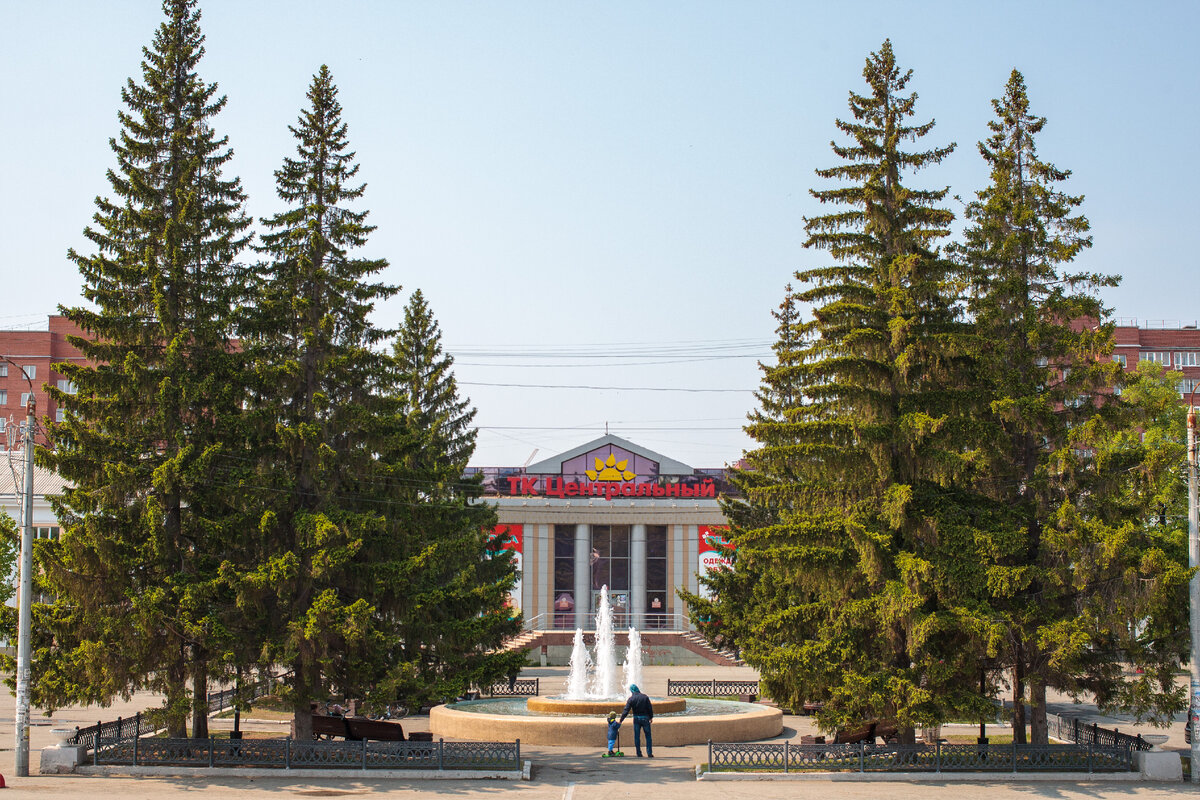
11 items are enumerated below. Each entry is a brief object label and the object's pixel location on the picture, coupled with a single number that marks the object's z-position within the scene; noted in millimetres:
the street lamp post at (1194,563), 20359
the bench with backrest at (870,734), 22766
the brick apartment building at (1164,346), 91188
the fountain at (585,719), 24859
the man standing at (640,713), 23297
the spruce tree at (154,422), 20547
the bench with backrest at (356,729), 23250
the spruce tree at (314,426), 21031
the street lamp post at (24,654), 20094
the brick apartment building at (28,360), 94312
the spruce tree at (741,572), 32250
